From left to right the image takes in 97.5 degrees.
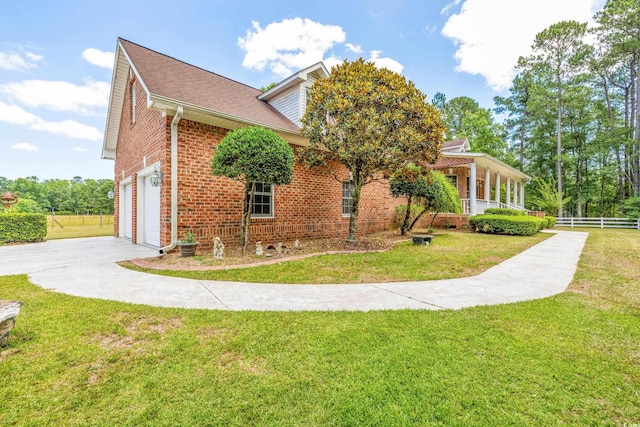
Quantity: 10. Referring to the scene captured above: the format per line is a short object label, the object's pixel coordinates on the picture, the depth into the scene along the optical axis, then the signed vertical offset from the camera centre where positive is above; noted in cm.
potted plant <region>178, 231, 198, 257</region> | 665 -78
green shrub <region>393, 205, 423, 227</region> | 1388 +0
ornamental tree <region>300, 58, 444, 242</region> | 764 +268
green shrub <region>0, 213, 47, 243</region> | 963 -53
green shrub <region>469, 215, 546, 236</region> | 1280 -46
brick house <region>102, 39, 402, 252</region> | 720 +151
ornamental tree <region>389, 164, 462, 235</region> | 965 +93
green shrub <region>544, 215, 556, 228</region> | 1805 -42
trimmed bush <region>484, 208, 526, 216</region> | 1555 +19
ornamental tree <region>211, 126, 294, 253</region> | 653 +134
